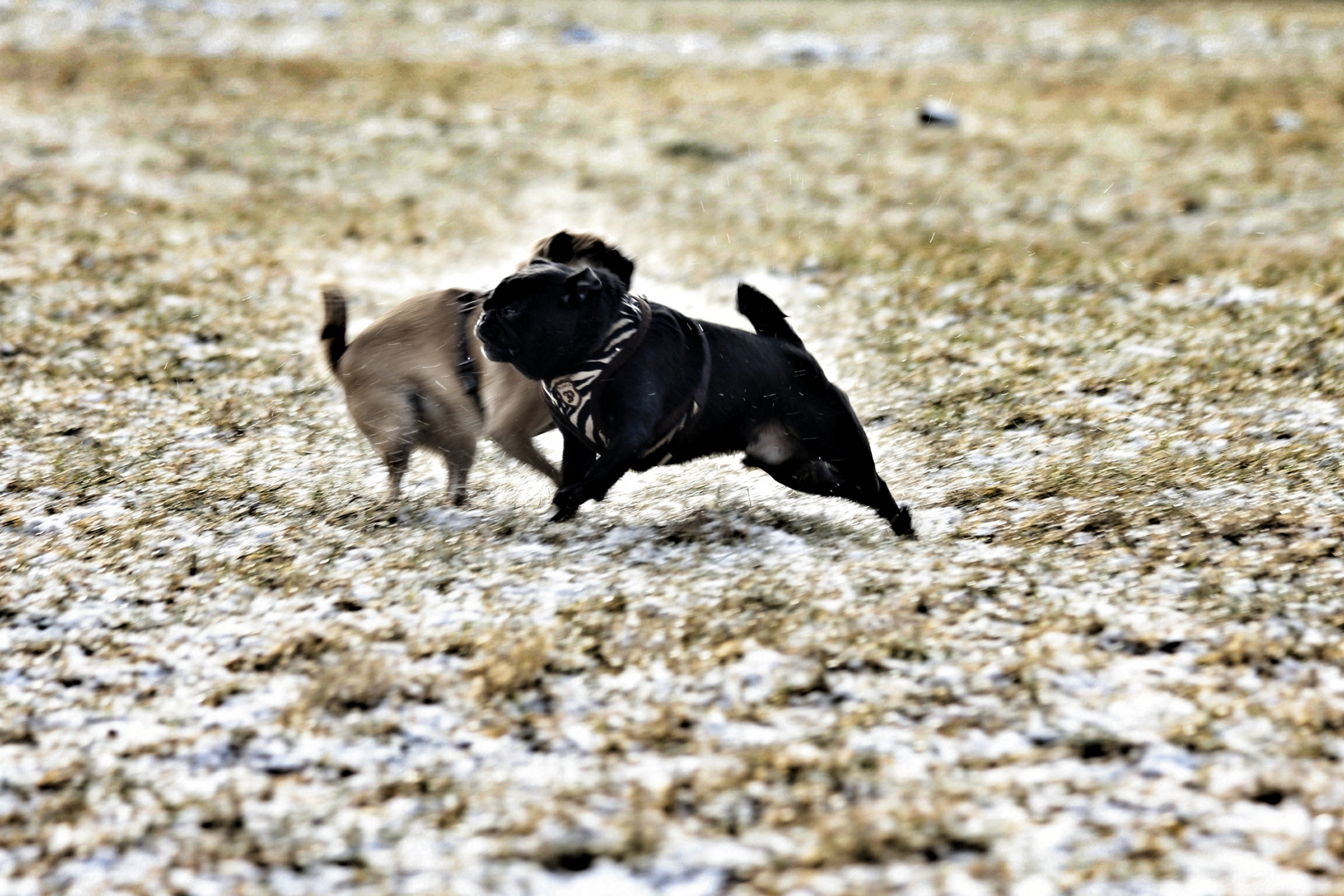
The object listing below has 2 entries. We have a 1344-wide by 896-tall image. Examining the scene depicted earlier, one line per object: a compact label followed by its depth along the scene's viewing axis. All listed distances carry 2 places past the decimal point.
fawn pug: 10.77
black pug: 9.35
